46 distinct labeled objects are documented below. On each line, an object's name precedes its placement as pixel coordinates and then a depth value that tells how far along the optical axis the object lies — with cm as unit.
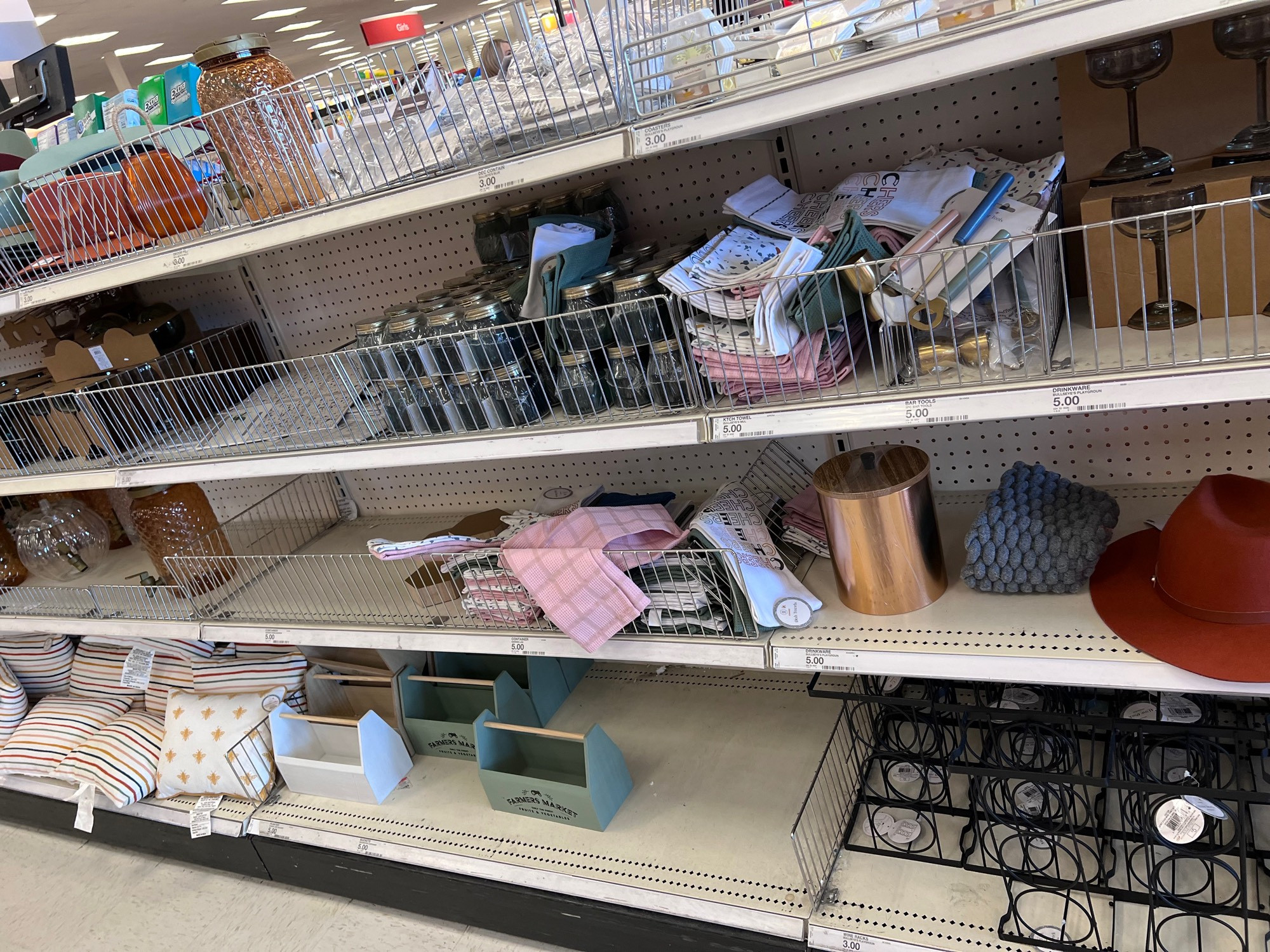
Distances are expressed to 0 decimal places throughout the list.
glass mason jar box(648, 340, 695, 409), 130
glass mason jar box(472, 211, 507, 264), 165
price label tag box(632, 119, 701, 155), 110
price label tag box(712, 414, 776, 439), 122
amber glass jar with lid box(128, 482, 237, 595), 214
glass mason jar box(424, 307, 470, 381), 142
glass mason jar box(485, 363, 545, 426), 144
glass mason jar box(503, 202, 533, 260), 162
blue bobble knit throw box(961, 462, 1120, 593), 124
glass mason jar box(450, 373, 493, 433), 147
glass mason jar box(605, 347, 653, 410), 135
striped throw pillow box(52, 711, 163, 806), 220
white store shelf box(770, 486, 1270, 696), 112
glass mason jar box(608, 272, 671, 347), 127
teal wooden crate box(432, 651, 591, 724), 197
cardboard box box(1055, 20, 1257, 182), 115
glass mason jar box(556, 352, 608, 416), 138
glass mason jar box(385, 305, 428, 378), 146
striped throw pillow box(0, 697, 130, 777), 238
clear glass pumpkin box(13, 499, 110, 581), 248
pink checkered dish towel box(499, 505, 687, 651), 145
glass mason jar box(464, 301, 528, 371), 139
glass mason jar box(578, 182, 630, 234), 159
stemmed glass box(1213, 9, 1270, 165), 99
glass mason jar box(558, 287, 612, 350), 131
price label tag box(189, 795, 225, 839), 208
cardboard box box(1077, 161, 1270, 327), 100
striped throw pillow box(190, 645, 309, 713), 215
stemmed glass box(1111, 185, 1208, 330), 100
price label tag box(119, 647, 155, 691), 233
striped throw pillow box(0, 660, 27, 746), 255
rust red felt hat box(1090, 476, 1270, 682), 104
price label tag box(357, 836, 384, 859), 184
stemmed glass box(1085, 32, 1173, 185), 105
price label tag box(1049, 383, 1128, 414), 100
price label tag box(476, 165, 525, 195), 121
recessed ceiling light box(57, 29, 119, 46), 773
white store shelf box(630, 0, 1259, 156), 86
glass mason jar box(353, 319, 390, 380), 151
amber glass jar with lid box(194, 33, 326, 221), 140
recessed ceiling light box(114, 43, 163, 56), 877
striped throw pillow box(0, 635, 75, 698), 262
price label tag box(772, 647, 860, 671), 130
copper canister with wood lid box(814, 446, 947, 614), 127
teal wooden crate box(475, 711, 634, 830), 164
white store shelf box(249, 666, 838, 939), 151
